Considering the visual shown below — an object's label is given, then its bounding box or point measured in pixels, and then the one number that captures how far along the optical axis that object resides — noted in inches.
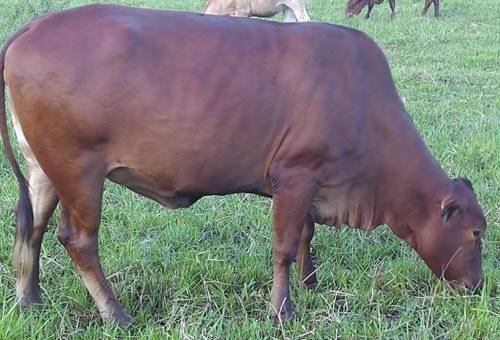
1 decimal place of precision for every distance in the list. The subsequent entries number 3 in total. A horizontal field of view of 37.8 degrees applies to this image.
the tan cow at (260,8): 436.1
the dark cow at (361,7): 612.4
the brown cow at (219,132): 127.5
